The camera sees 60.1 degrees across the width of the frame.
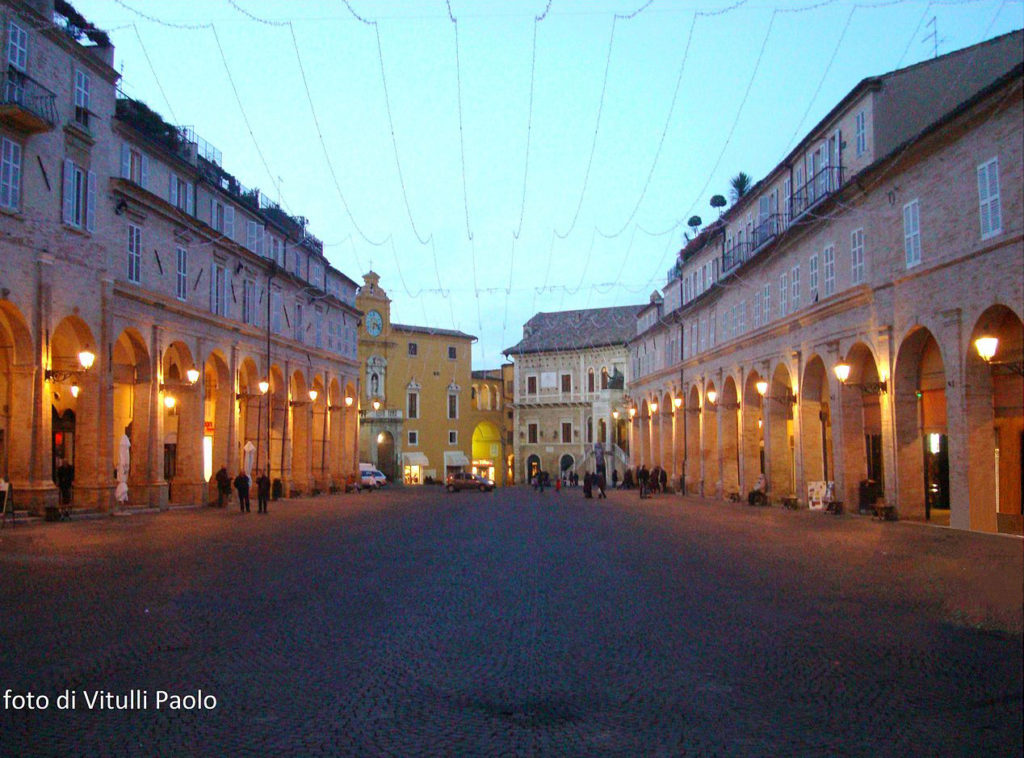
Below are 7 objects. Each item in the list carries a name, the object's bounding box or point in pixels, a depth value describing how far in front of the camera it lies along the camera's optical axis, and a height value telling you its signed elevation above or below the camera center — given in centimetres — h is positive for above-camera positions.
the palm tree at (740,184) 5362 +1559
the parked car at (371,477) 6162 -241
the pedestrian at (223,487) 3409 -160
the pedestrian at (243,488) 3177 -153
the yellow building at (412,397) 7819 +426
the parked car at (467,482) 5988 -270
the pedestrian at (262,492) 3091 -166
